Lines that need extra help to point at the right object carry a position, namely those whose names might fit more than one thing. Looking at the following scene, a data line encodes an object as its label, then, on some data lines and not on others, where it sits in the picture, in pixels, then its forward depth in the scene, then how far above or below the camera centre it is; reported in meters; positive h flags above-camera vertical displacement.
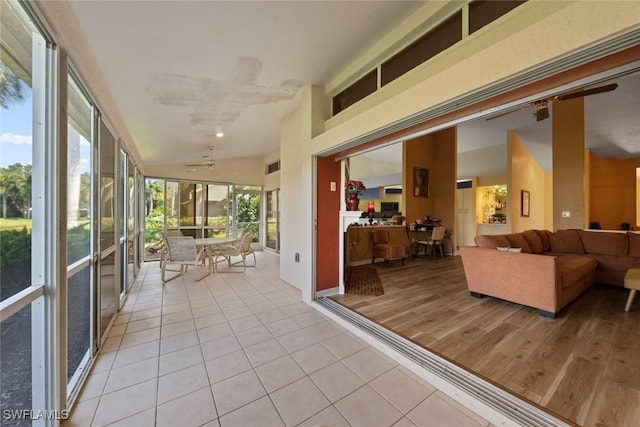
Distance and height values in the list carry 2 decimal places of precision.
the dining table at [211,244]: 4.64 -0.61
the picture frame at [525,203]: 6.85 +0.31
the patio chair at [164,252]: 4.46 -0.73
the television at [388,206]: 10.66 +0.33
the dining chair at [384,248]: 4.97 -0.73
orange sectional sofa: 2.68 -0.70
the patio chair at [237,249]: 5.07 -0.78
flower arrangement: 3.58 +0.40
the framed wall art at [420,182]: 6.68 +0.89
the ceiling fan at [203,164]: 6.26 +1.38
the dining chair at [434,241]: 5.86 -0.74
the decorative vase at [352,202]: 3.60 +0.17
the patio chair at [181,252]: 4.23 -0.69
